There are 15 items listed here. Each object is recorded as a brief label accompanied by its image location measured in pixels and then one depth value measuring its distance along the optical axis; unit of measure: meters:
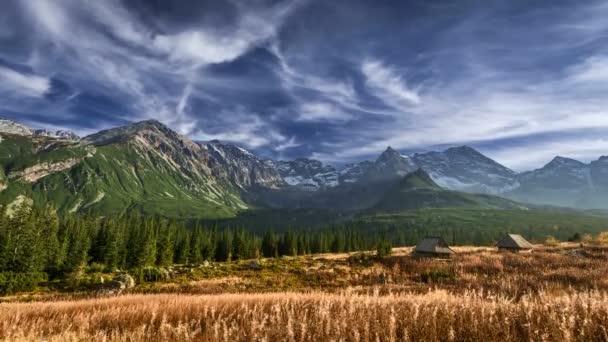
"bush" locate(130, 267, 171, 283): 51.09
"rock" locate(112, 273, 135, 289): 42.72
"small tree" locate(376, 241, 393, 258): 55.14
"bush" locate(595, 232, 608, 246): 70.50
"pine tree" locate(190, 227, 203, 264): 112.75
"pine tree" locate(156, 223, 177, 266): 102.19
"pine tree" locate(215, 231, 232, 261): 122.11
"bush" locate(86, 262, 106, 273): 81.61
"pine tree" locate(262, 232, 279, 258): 134.62
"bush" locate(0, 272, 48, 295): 52.87
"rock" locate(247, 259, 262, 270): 56.93
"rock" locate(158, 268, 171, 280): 52.22
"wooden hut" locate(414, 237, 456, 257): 54.05
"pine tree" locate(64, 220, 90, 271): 83.69
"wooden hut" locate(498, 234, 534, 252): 59.69
